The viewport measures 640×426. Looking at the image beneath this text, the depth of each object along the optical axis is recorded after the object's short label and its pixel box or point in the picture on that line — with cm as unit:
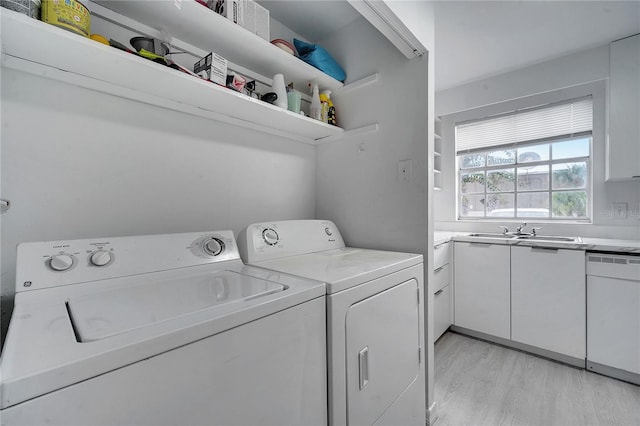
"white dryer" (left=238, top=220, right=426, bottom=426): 97
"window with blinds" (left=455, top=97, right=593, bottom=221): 274
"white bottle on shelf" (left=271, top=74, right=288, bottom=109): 156
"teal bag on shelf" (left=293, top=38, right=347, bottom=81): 175
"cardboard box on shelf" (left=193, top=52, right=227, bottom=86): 124
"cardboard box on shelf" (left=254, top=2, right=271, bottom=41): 142
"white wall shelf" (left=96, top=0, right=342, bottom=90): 116
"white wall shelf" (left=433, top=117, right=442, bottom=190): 336
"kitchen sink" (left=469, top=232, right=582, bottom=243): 257
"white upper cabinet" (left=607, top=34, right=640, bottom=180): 229
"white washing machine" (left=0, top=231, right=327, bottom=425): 47
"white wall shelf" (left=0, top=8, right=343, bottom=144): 87
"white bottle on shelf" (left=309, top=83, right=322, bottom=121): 182
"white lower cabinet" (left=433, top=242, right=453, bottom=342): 242
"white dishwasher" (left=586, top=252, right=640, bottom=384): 190
